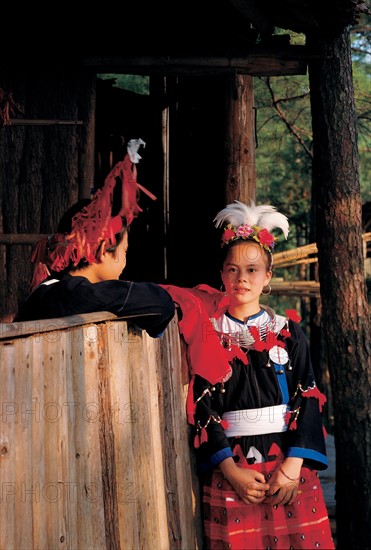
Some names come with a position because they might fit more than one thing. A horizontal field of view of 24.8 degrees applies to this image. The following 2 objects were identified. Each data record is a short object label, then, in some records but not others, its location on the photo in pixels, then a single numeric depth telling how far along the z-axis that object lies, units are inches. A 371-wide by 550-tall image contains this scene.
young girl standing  170.7
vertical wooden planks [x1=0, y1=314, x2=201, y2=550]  111.0
